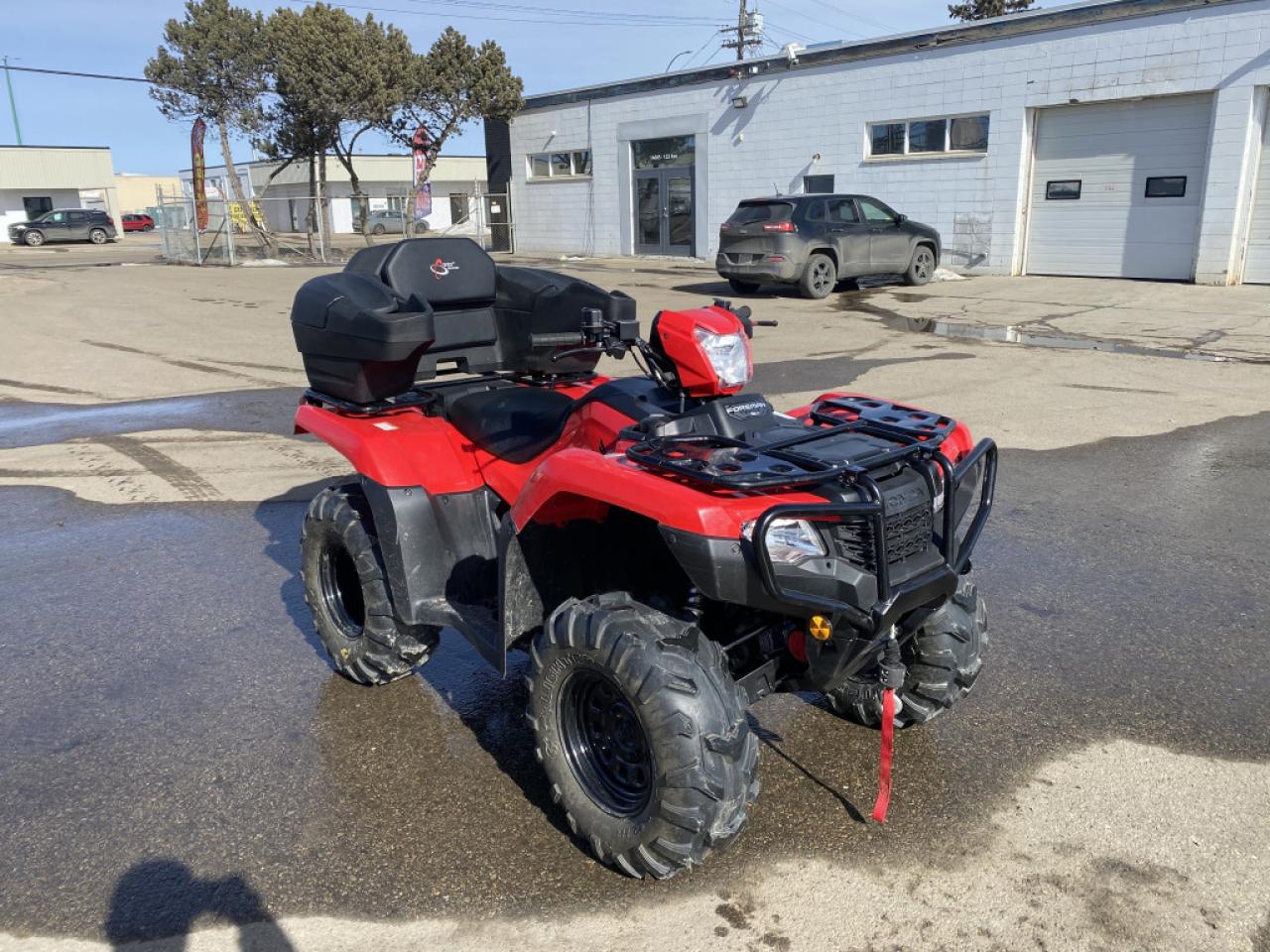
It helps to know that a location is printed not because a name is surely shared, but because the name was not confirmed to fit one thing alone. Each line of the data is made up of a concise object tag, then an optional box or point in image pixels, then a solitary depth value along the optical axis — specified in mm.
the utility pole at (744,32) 45812
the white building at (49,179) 52281
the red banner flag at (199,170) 28750
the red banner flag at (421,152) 32062
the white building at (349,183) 59031
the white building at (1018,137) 17094
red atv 2559
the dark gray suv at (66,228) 44719
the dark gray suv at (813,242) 16469
